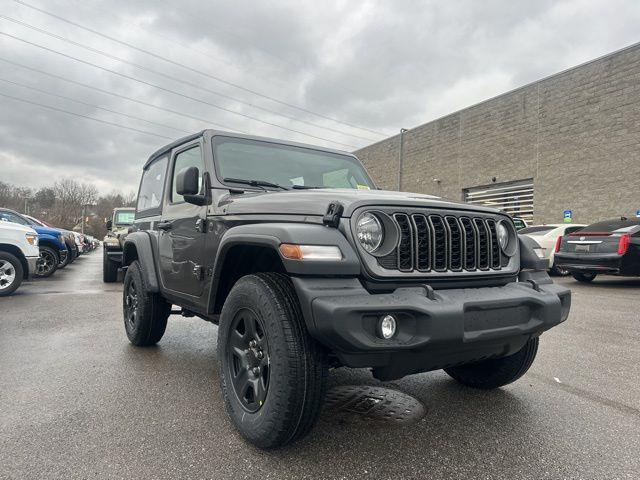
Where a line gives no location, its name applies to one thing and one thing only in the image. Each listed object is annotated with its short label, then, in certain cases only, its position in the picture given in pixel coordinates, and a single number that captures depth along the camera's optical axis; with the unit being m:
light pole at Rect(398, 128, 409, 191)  27.37
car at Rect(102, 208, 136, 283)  10.83
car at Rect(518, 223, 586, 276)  12.16
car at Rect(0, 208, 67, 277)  12.12
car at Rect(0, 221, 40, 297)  8.41
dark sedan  9.51
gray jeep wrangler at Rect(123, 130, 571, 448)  2.17
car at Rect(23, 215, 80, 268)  13.59
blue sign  16.97
